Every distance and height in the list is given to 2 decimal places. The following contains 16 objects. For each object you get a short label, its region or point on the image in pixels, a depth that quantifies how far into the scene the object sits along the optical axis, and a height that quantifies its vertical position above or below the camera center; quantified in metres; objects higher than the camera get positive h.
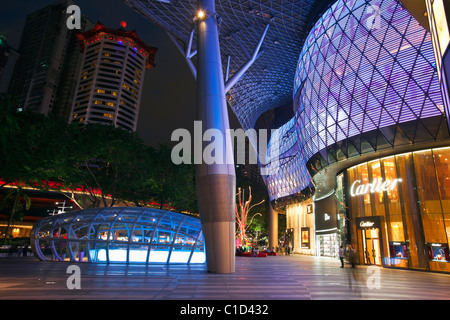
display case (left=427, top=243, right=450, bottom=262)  18.36 -0.24
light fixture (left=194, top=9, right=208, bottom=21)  16.05 +11.93
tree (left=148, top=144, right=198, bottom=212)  32.97 +6.68
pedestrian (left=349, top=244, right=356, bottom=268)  20.56 -0.84
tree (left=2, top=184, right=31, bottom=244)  29.13 +4.20
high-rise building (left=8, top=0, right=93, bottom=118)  136.50 +83.74
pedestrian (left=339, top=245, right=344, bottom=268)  20.55 -0.55
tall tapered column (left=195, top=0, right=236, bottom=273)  13.16 +2.50
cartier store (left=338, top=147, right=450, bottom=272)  19.05 +2.50
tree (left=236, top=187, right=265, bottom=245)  35.09 +1.61
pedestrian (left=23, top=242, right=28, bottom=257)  30.65 -1.86
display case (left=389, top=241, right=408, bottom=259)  20.42 -0.18
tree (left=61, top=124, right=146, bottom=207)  25.17 +6.99
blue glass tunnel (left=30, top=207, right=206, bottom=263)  19.12 -0.06
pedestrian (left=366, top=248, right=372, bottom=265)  23.06 -0.88
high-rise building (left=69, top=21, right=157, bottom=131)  122.63 +69.51
